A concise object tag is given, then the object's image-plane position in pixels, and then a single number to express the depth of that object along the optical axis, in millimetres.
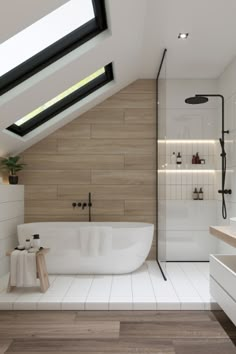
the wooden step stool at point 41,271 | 3641
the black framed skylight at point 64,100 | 4539
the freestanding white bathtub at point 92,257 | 4344
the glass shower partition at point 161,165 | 4364
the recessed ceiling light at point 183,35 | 3773
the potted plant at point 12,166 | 4727
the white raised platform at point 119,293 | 3371
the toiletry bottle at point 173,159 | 5246
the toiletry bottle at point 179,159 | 5219
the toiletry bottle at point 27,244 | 3842
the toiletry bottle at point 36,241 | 3865
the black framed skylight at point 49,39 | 3041
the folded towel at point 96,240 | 4281
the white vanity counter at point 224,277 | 2680
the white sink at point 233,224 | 2929
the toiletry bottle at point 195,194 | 5209
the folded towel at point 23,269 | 3623
